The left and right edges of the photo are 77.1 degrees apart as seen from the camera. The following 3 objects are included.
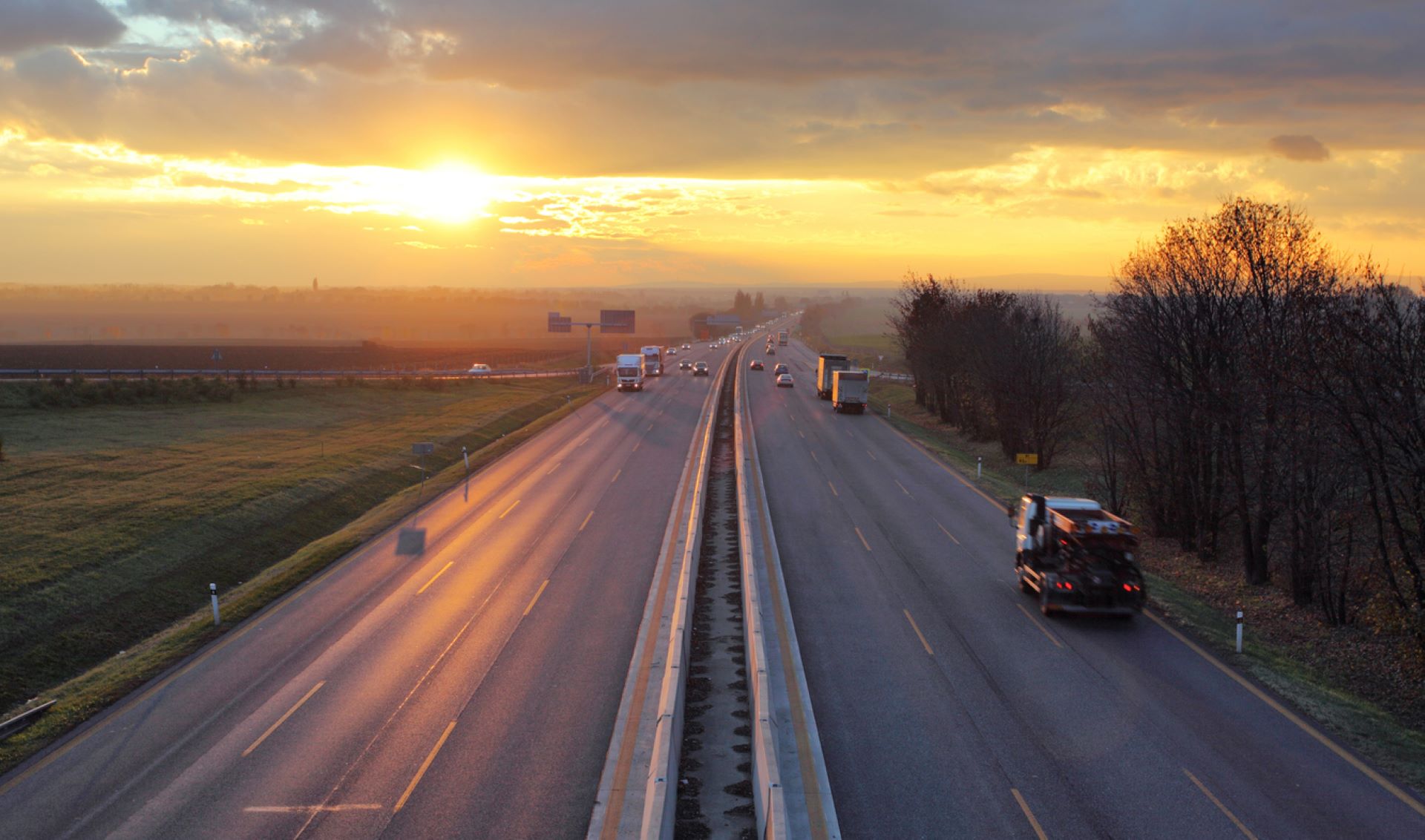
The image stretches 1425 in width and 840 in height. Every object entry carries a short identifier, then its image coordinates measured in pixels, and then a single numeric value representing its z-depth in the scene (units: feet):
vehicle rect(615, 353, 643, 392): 269.85
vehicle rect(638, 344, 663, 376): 331.98
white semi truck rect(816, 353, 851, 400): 243.40
